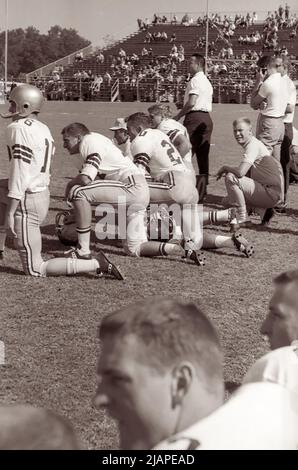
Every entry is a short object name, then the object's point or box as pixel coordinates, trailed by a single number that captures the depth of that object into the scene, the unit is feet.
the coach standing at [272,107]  33.45
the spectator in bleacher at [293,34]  170.07
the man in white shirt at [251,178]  28.91
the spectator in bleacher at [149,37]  188.64
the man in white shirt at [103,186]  24.39
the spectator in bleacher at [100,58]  181.98
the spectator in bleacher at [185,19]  189.15
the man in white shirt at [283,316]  10.21
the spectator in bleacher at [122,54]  179.44
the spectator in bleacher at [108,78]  157.99
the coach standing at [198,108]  36.19
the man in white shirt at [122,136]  30.63
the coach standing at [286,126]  34.14
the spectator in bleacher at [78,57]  187.62
